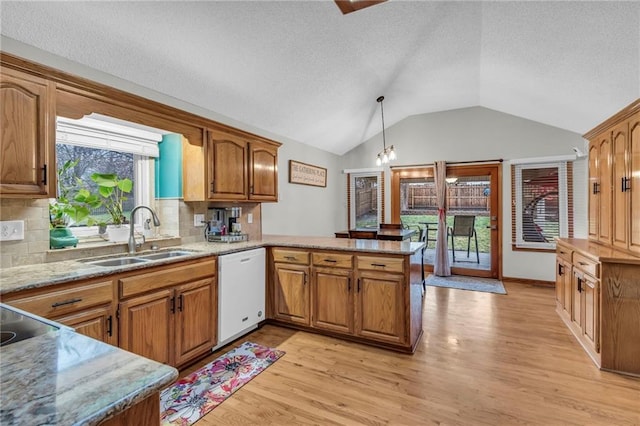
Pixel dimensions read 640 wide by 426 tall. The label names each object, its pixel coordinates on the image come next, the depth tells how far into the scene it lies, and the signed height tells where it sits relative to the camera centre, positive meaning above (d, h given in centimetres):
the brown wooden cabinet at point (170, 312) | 205 -74
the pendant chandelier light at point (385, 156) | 408 +74
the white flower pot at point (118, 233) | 256 -17
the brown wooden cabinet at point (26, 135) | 170 +45
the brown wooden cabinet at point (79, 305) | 159 -51
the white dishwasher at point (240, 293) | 272 -76
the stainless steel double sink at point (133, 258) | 229 -36
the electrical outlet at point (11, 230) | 190 -10
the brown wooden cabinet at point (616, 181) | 244 +27
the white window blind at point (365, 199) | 616 +25
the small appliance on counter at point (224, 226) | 327 -15
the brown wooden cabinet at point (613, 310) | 229 -76
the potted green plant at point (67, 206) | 222 +6
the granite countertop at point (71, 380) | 55 -35
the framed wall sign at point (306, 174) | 473 +63
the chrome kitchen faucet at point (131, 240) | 252 -23
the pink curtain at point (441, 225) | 544 -25
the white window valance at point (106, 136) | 242 +66
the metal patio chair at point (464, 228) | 544 -30
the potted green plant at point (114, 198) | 255 +14
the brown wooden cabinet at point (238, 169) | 297 +46
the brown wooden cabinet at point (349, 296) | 267 -79
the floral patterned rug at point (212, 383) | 192 -123
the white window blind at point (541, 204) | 477 +12
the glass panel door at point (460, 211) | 528 +1
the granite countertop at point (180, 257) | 166 -34
